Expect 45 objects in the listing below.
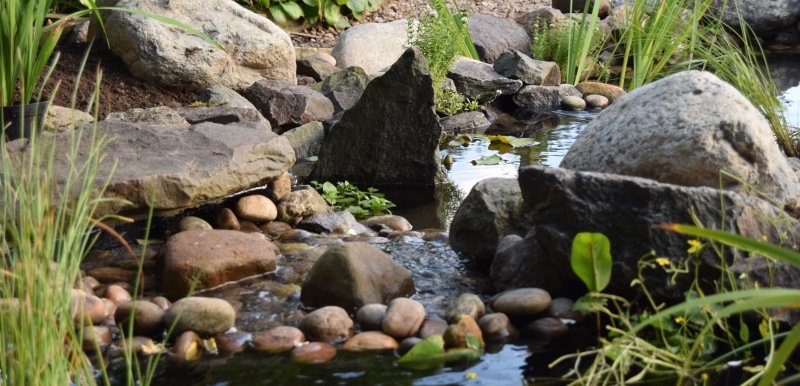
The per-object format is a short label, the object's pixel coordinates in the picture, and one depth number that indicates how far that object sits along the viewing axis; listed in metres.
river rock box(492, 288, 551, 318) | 4.02
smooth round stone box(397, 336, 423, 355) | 3.71
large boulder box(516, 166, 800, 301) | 3.77
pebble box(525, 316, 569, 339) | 3.90
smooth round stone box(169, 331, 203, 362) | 3.59
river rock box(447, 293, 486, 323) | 3.97
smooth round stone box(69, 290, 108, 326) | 3.83
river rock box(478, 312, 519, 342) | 3.86
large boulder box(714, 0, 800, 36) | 13.75
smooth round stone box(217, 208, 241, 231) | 5.32
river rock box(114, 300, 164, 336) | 3.82
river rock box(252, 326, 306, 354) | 3.73
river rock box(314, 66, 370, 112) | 8.16
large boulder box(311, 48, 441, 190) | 6.55
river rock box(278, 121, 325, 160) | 7.31
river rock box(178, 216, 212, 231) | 5.13
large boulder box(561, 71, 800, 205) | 4.35
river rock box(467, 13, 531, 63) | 11.18
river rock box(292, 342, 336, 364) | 3.61
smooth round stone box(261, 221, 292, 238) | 5.43
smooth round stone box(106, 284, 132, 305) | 4.14
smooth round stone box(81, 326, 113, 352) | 3.65
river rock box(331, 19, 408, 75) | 9.74
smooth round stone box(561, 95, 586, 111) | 9.96
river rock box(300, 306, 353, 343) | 3.82
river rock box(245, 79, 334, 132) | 7.71
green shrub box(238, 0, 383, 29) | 11.10
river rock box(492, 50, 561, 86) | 10.04
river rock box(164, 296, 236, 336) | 3.77
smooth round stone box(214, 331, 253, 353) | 3.72
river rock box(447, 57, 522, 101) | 9.56
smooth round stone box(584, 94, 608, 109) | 10.01
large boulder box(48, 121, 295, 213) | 4.68
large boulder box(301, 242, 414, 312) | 4.09
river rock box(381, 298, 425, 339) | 3.82
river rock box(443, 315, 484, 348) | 3.70
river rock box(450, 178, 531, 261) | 4.81
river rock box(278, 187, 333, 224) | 5.59
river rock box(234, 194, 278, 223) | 5.42
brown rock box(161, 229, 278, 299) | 4.28
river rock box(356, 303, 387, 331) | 3.91
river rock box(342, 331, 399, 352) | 3.72
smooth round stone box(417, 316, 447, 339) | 3.82
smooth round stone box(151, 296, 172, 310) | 4.09
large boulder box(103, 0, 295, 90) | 7.50
